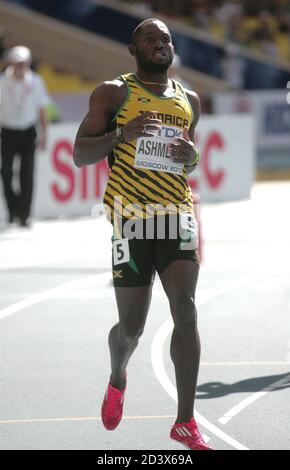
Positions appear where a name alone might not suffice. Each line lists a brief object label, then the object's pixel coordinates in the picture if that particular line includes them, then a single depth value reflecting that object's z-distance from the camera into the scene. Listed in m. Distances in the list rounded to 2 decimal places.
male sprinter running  12.13
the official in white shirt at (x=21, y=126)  30.75
